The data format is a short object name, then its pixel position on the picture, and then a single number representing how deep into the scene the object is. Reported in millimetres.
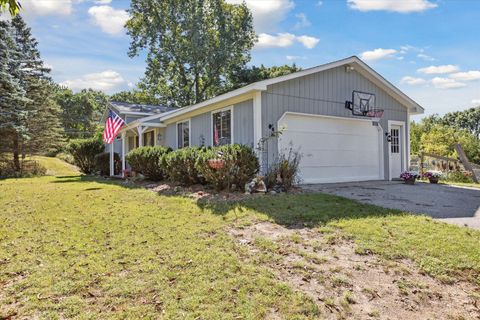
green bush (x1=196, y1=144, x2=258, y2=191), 7582
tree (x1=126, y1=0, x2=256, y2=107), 26641
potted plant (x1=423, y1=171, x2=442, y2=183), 10939
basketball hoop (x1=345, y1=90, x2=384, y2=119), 10938
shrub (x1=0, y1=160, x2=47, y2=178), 16391
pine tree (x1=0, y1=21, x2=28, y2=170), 15000
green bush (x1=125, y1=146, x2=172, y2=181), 10797
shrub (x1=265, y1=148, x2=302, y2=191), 8070
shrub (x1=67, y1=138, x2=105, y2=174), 18922
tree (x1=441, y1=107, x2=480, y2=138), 52219
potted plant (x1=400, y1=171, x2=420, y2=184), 10557
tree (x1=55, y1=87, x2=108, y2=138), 39344
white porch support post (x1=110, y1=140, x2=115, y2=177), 15461
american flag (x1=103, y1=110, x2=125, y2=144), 13188
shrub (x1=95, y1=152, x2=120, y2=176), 17250
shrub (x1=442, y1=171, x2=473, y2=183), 12391
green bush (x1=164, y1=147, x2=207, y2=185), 8788
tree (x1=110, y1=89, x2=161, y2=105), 30266
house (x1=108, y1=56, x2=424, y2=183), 9094
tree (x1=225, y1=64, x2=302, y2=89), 27688
